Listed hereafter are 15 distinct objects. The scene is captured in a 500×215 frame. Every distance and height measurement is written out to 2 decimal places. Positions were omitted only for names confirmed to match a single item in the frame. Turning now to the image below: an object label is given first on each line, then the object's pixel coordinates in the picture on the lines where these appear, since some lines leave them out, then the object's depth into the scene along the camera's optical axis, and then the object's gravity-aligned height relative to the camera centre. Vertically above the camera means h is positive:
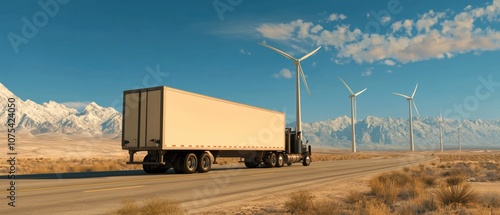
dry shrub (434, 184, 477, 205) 10.09 -1.40
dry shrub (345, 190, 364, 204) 10.94 -1.58
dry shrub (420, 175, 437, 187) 15.52 -1.59
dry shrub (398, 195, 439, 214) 8.87 -1.50
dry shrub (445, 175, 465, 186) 15.54 -1.55
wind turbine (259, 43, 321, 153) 51.85 +8.64
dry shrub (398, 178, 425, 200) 11.70 -1.55
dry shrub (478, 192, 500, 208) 9.80 -1.51
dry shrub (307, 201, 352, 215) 8.23 -1.42
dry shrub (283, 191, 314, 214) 9.27 -1.48
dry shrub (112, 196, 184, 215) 7.45 -1.27
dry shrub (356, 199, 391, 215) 7.61 -1.34
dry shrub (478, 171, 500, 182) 19.17 -1.84
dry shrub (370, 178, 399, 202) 11.45 -1.50
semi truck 19.70 +0.53
